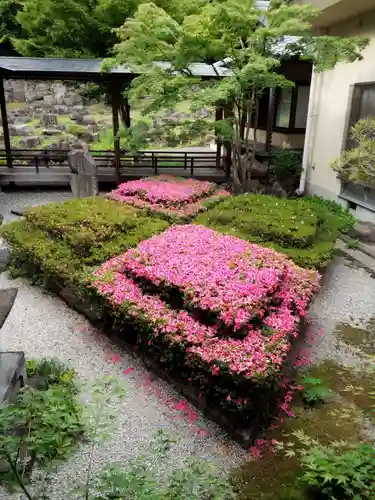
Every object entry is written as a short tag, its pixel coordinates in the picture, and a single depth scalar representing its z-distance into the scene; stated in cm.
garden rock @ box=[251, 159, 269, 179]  1393
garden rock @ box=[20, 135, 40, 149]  2375
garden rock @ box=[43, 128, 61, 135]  2638
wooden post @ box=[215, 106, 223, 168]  1455
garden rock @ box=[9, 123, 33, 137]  2630
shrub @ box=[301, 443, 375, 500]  352
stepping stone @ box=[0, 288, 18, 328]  285
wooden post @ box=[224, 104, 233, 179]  1407
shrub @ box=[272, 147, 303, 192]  1319
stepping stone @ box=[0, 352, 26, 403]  378
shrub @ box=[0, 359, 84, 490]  216
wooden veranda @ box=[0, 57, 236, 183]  1227
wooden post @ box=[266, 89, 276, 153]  1453
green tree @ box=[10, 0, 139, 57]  1502
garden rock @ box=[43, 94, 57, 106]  3121
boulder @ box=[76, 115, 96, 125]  2871
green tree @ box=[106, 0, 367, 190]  920
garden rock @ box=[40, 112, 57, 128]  2842
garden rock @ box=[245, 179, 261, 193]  1221
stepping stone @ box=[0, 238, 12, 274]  262
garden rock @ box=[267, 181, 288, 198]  1245
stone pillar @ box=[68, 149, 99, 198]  1189
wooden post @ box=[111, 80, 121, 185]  1287
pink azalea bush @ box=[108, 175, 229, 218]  993
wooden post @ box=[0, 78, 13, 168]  1345
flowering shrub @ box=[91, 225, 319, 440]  458
